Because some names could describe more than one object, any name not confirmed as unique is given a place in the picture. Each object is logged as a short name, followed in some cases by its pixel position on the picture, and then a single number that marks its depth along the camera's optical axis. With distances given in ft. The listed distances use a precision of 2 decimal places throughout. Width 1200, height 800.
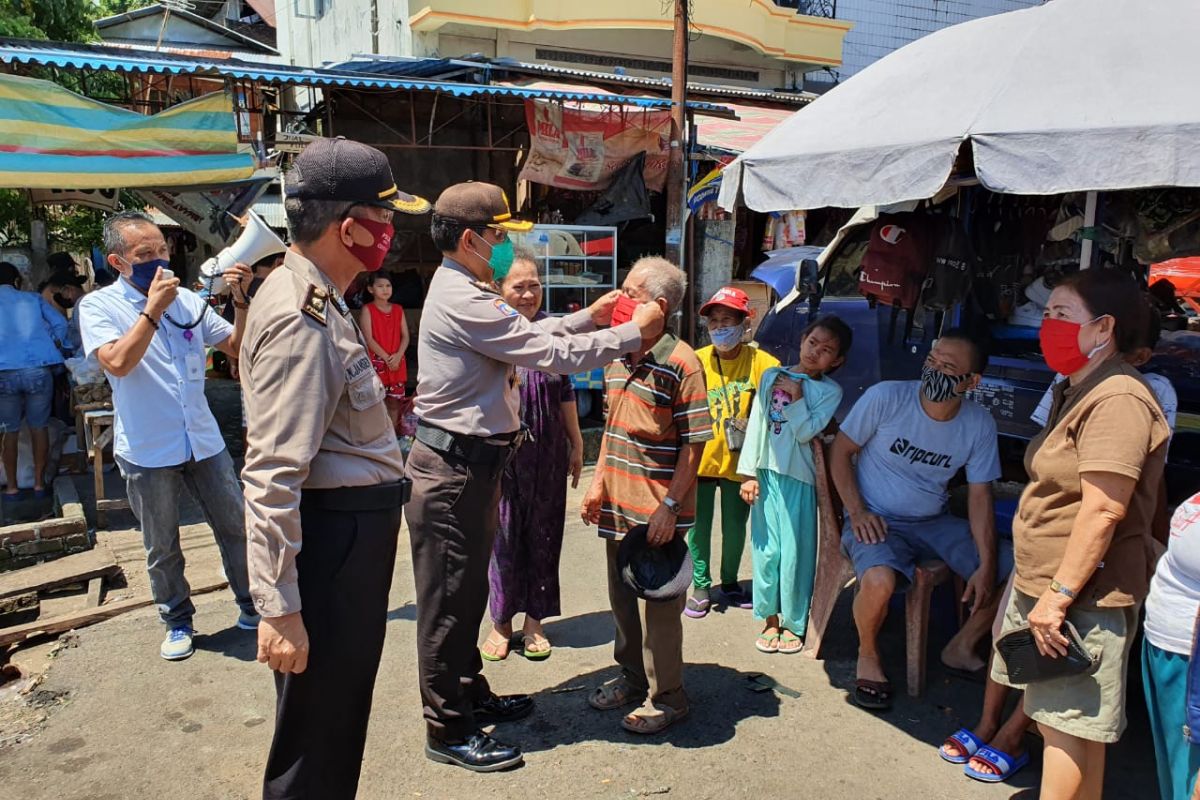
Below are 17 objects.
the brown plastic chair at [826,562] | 13.28
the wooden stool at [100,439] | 18.94
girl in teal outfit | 13.32
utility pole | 26.08
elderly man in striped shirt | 10.69
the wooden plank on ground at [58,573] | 15.51
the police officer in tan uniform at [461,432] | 9.55
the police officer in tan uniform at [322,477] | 6.64
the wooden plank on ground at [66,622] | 13.58
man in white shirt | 12.70
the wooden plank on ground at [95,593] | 15.12
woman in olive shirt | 7.85
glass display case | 27.61
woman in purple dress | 12.98
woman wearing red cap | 14.70
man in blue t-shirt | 11.89
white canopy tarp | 9.10
